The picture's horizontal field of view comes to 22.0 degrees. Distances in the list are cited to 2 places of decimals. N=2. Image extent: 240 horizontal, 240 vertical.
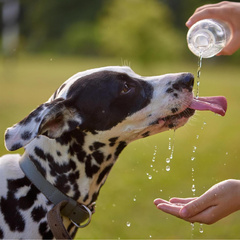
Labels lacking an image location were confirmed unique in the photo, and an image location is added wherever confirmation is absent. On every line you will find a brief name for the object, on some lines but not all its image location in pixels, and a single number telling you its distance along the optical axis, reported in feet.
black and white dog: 12.71
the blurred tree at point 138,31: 104.58
